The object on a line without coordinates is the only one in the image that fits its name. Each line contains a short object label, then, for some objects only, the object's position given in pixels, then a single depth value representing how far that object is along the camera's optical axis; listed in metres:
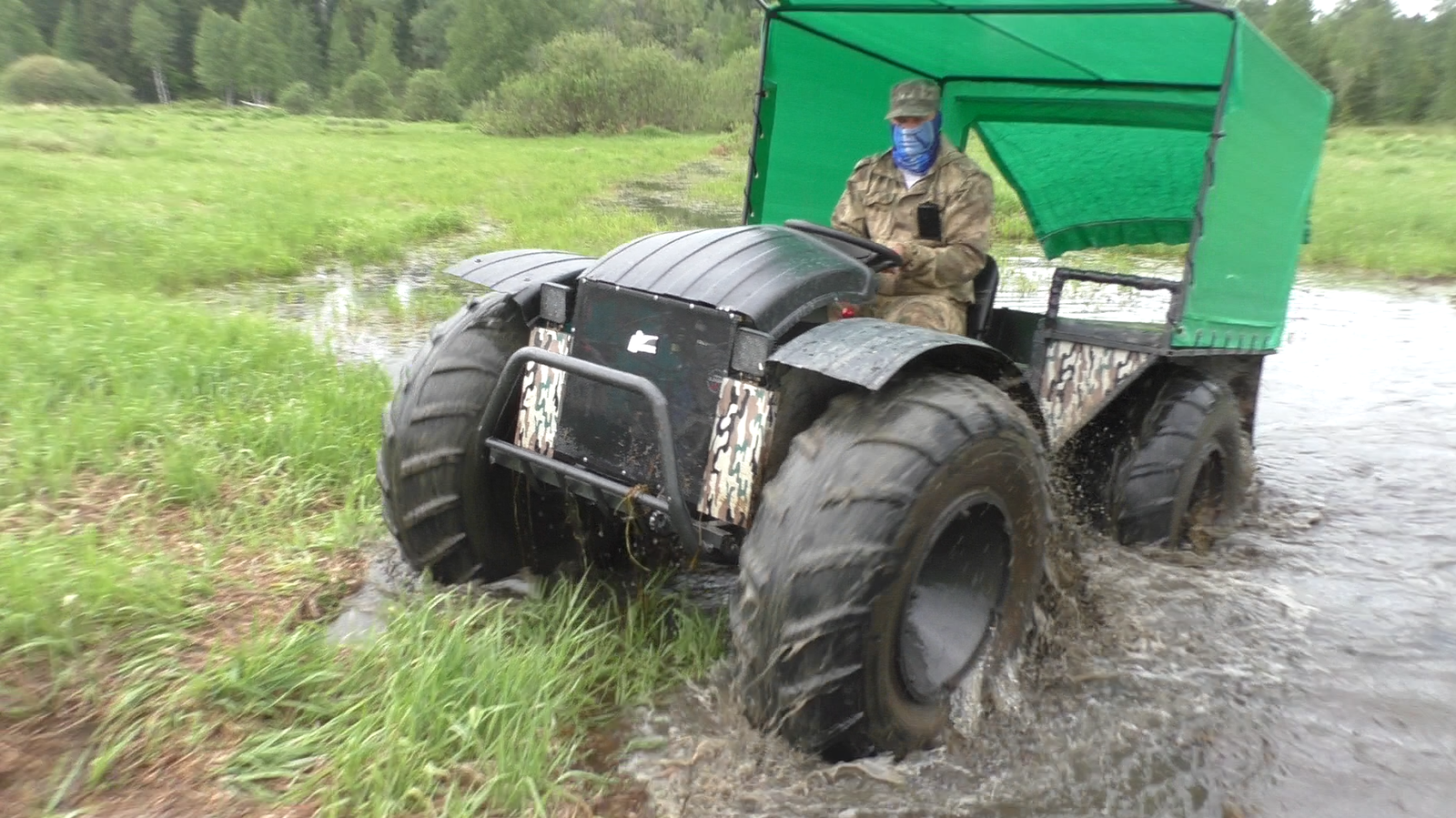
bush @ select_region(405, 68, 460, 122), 70.69
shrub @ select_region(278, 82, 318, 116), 70.69
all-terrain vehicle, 2.34
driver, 3.86
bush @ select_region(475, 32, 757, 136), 47.53
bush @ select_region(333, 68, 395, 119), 71.75
